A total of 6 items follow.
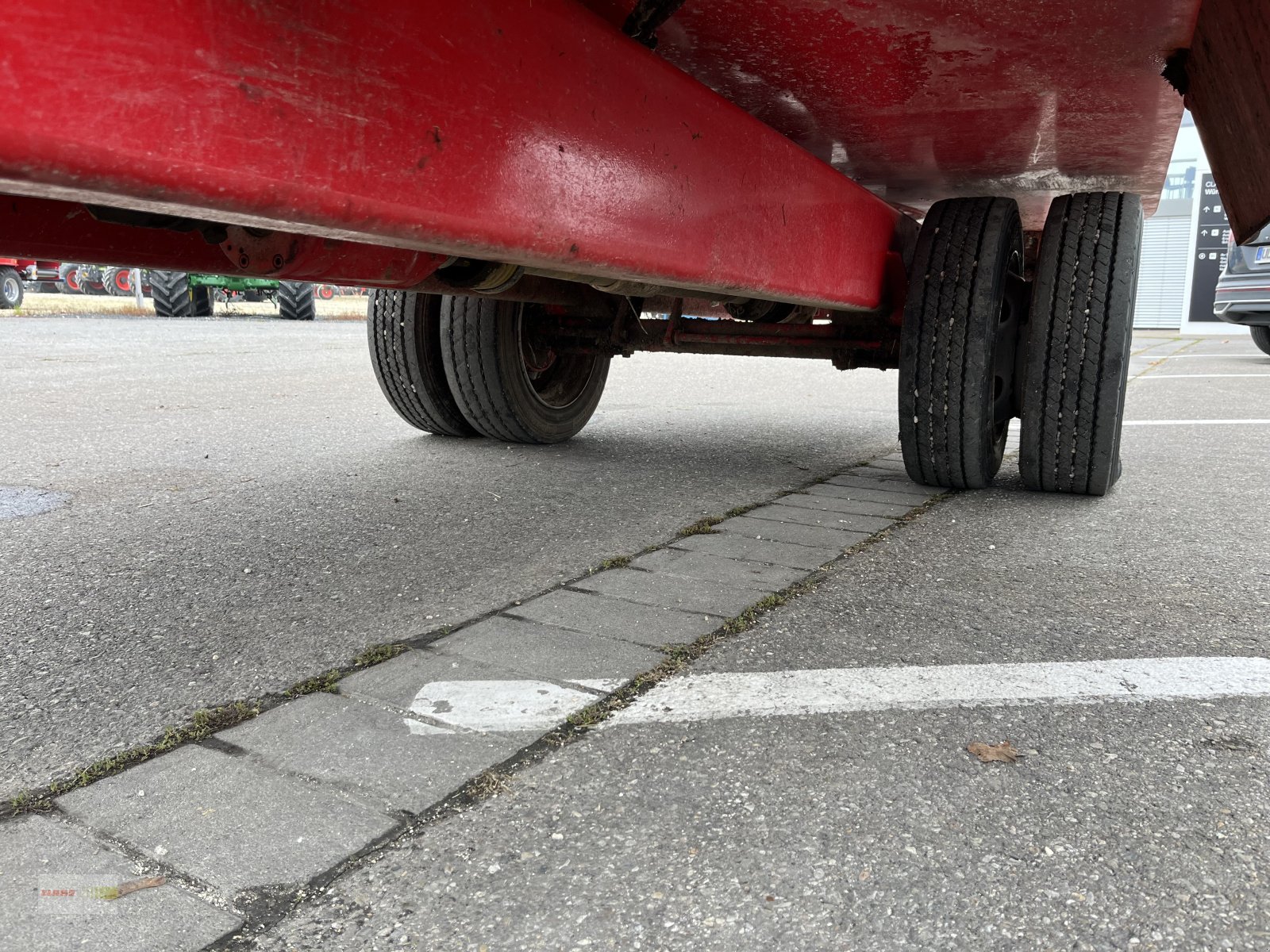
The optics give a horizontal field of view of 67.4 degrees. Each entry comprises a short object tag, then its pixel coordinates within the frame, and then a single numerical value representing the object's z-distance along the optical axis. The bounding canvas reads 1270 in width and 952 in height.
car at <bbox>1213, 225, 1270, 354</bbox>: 8.80
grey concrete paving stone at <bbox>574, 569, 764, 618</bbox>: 2.14
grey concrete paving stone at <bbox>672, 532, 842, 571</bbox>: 2.51
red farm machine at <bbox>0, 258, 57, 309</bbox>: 15.10
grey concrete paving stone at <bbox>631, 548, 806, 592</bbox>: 2.32
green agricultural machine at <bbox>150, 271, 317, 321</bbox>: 14.64
